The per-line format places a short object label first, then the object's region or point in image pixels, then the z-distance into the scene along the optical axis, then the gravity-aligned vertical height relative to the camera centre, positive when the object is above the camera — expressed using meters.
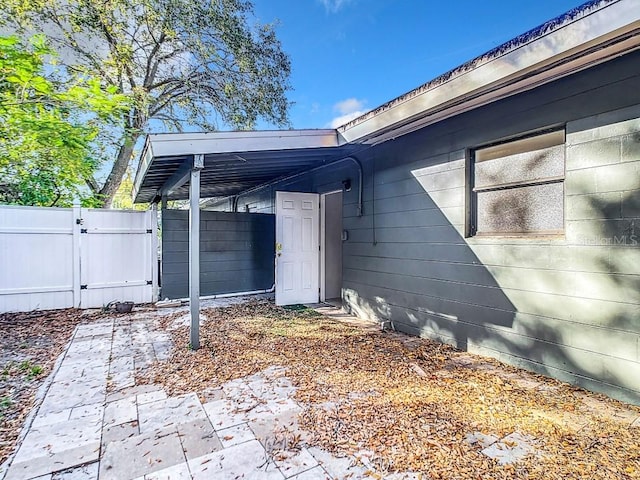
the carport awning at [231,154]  3.50 +1.02
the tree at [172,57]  7.87 +4.55
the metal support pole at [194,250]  3.61 -0.16
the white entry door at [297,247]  6.01 -0.21
